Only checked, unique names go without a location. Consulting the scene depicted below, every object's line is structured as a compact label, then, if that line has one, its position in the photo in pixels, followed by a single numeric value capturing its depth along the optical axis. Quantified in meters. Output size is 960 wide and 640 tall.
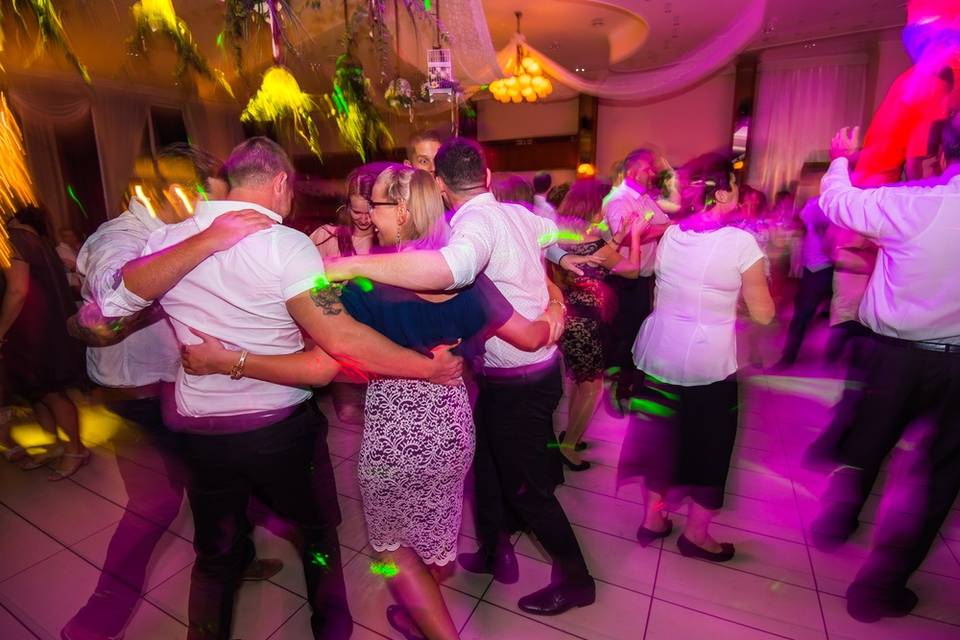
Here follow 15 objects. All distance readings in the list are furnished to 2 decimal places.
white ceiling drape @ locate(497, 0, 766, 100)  5.89
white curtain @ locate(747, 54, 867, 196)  7.12
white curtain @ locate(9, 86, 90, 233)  6.63
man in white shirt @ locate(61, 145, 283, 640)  1.66
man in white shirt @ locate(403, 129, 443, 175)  2.79
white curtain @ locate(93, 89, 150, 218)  7.52
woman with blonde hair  1.30
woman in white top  1.82
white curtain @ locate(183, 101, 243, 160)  8.51
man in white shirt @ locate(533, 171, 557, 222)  3.56
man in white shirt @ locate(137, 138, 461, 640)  1.26
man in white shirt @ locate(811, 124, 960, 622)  1.58
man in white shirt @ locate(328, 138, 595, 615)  1.68
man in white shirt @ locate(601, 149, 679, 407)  3.01
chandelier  5.79
